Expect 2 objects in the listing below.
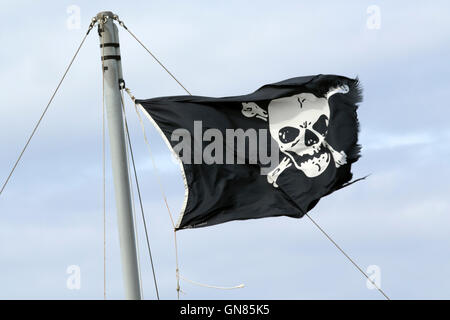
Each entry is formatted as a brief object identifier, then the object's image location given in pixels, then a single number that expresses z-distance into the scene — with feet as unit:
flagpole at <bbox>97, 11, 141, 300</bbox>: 51.57
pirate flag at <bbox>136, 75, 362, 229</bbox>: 56.39
